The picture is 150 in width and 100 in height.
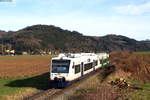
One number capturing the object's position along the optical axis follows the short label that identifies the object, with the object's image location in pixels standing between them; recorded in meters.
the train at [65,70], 27.80
